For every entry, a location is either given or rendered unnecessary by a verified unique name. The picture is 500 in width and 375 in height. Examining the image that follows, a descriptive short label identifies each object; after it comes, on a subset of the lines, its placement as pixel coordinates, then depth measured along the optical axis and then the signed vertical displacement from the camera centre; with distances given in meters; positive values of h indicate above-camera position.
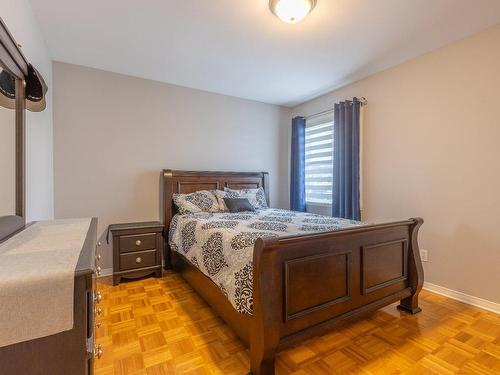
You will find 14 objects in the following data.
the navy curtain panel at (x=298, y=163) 4.06 +0.35
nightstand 2.79 -0.73
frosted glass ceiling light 1.83 +1.30
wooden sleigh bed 1.40 -0.66
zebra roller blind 3.72 +0.39
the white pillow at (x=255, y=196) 3.51 -0.15
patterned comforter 1.59 -0.43
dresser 0.63 -0.39
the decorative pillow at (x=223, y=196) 3.24 -0.14
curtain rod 3.20 +1.07
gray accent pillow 3.18 -0.25
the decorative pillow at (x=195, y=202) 3.10 -0.22
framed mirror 1.25 +0.28
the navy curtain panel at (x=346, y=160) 3.18 +0.33
